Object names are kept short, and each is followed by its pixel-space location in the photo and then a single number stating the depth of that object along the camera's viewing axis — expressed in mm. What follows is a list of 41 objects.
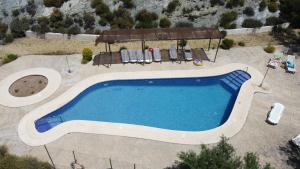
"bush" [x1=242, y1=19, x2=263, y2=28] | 23363
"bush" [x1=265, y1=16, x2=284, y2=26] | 23456
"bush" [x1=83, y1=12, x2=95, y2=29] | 23714
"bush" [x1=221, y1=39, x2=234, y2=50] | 20876
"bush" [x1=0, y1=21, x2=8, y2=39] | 22836
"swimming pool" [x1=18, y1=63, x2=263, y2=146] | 14731
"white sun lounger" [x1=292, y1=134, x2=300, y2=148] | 13917
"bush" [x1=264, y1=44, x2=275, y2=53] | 20497
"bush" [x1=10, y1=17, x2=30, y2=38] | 22675
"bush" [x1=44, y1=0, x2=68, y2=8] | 24739
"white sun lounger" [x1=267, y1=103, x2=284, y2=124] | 15164
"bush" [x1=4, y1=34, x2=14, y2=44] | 22160
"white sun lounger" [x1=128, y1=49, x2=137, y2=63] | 19602
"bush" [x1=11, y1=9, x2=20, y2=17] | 24693
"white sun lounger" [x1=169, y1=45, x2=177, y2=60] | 19809
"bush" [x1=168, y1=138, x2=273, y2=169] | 10558
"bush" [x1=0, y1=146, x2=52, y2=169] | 12152
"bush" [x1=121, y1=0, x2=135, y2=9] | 24785
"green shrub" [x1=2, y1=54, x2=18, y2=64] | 19706
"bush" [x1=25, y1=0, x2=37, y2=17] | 24773
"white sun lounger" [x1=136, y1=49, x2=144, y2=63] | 19546
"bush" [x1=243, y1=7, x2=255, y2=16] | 24771
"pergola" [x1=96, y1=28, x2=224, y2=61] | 19053
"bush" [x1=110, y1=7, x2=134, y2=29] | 23191
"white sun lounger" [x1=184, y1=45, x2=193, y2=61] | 19901
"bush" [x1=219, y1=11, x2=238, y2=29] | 23730
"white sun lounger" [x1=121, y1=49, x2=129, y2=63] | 19569
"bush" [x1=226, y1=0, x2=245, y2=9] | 25197
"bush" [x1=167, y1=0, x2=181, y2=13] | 24831
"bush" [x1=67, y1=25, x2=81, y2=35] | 22177
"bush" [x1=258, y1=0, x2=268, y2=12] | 25106
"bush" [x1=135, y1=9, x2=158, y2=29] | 23331
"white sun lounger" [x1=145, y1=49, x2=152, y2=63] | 19592
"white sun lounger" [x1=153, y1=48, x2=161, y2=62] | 19683
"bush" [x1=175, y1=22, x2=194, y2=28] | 23524
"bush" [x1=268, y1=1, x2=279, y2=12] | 24709
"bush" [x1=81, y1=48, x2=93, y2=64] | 19488
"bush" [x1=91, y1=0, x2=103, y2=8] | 24785
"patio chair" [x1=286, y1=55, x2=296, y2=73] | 18748
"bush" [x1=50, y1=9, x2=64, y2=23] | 23638
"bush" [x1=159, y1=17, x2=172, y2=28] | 23421
